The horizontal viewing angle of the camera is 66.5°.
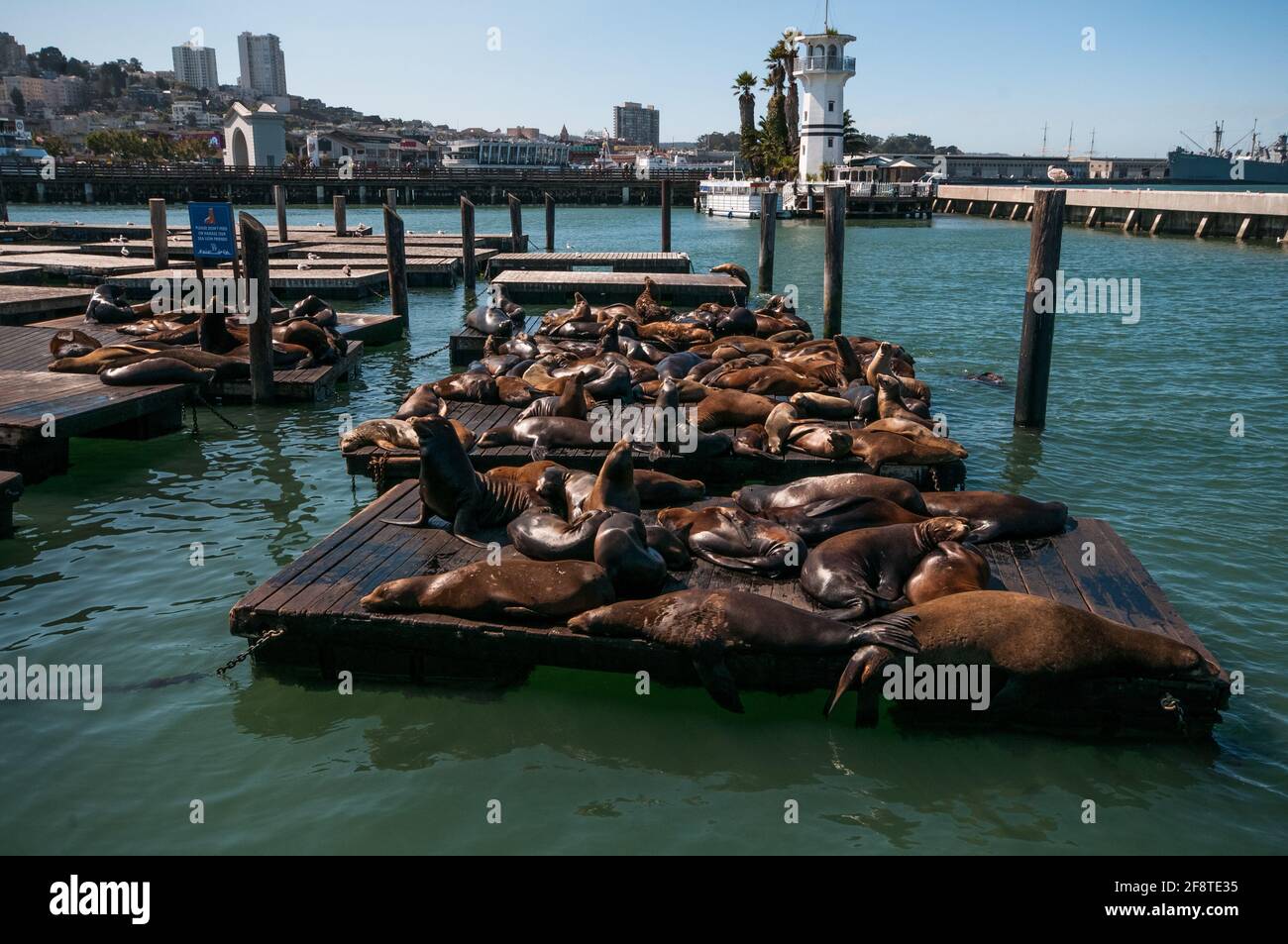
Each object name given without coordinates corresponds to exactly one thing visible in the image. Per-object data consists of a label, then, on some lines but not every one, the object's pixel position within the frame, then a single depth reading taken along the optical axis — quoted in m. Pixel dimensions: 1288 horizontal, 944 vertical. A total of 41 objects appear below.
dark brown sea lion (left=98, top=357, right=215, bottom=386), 11.37
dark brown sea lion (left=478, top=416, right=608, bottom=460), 8.98
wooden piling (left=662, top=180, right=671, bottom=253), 31.12
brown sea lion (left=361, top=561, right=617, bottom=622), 5.62
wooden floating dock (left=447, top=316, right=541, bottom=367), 16.09
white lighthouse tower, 59.44
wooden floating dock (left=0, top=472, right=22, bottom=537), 7.88
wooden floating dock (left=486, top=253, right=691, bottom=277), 26.70
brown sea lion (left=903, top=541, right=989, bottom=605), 5.66
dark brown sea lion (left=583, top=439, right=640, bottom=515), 6.59
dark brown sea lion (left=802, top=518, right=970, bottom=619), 5.60
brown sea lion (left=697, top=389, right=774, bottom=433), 9.69
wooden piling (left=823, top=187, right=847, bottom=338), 17.62
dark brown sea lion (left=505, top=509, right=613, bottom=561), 6.07
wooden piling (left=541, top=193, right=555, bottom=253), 34.28
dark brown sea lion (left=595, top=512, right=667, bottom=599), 5.75
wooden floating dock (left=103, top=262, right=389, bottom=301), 22.77
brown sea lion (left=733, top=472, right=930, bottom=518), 6.84
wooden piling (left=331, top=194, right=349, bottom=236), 33.77
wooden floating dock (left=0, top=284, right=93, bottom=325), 17.09
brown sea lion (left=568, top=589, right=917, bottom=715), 5.23
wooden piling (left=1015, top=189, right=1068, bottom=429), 11.16
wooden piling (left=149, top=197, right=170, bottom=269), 23.84
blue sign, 12.77
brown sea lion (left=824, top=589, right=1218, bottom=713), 5.00
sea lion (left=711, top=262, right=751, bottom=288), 23.46
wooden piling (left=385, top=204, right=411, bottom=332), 18.30
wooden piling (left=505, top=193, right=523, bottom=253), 32.81
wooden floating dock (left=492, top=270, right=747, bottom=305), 22.06
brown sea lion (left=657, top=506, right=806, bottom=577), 6.12
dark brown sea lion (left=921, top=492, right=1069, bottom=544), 6.80
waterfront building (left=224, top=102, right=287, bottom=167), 97.81
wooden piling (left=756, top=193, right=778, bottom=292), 25.22
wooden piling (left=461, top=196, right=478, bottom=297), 25.28
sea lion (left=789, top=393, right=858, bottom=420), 9.99
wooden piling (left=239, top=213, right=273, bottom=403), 12.37
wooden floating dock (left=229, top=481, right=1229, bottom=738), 5.15
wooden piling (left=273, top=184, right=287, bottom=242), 31.63
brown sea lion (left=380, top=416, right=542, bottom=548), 6.95
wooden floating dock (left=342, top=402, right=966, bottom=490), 8.61
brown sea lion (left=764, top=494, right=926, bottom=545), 6.54
